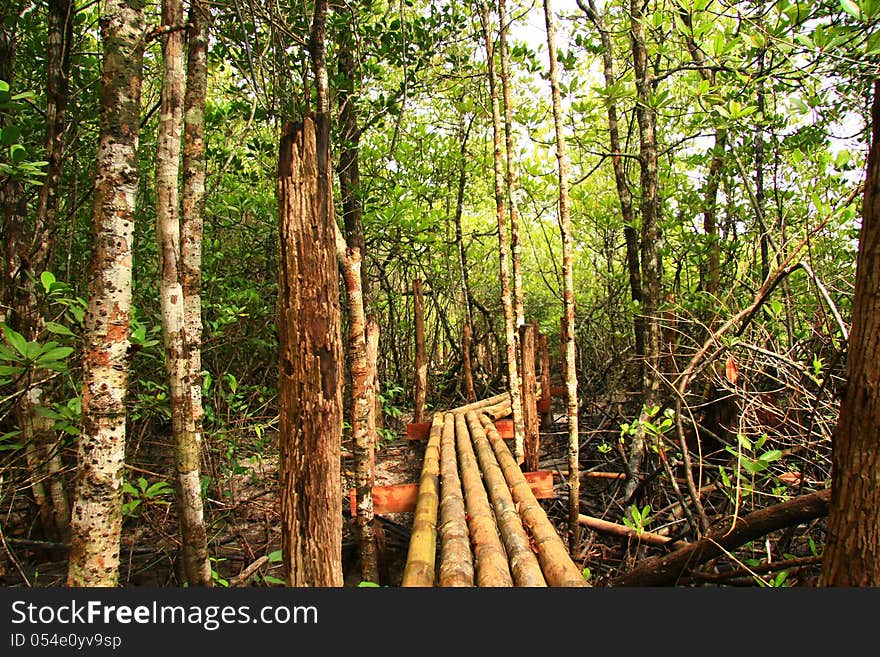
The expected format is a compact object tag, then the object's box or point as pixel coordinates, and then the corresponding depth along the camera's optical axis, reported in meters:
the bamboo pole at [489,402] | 7.57
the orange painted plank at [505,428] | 6.28
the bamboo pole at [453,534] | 2.32
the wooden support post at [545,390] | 7.77
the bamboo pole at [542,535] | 2.32
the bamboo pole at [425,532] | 2.39
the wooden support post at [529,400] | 5.29
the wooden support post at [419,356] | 6.77
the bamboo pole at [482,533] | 2.31
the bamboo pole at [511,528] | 2.34
